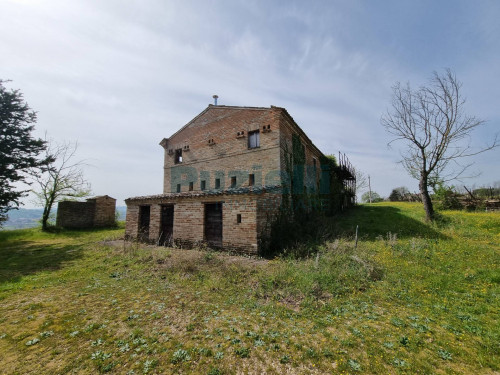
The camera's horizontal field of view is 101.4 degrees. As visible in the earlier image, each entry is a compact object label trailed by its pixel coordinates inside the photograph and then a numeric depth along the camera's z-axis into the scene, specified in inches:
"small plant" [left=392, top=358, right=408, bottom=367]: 114.9
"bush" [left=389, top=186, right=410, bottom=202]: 1219.9
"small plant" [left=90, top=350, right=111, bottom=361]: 124.9
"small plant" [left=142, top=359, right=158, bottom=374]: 114.1
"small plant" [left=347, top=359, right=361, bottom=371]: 113.2
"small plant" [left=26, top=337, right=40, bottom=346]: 143.0
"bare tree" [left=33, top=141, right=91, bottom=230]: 792.3
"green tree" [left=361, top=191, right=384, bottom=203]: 1563.0
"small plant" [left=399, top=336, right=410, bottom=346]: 132.9
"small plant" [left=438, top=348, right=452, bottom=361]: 120.3
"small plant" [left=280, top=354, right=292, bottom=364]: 119.3
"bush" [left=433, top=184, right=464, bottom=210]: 631.7
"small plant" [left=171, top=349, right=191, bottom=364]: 121.0
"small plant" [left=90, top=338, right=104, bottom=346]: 138.7
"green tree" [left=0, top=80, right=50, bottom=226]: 609.9
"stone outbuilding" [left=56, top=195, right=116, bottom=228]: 831.7
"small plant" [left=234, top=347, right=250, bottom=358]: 124.6
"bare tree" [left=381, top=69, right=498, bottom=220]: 500.7
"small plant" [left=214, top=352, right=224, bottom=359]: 123.0
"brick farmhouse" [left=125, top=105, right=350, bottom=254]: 375.9
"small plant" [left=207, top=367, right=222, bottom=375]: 110.8
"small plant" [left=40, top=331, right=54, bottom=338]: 151.6
